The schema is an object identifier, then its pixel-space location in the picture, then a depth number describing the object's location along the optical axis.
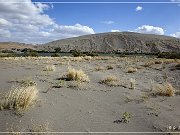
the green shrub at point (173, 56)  26.03
